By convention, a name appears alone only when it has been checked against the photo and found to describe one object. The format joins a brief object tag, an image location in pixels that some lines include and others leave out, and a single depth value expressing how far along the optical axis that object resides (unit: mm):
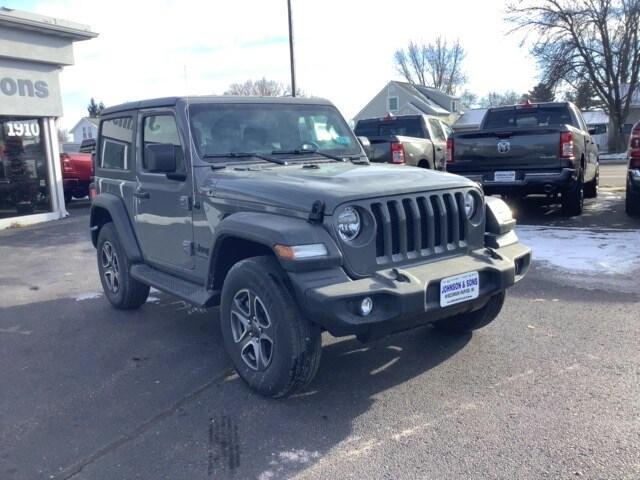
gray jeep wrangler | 3438
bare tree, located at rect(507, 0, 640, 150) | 34562
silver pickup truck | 11125
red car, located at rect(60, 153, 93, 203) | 15953
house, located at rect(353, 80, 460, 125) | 53969
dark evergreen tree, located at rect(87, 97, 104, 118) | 70938
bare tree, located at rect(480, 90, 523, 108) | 75188
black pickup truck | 8969
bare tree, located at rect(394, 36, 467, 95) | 69688
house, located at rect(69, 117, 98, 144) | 63050
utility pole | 19391
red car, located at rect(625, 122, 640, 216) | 8703
